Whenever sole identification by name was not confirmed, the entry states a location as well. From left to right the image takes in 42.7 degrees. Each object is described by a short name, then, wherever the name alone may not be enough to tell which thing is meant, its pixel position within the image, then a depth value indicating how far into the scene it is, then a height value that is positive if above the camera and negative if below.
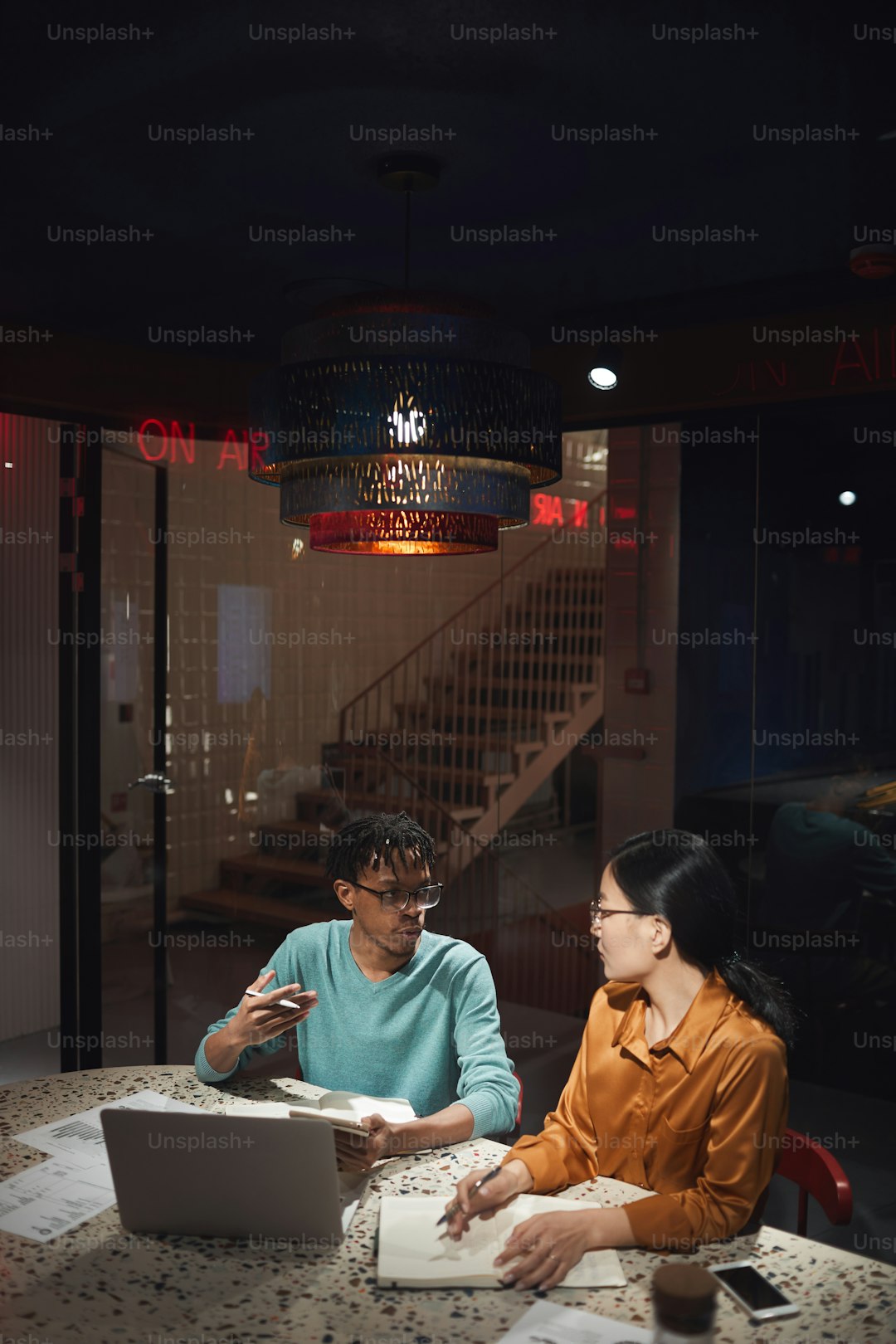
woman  1.81 -0.68
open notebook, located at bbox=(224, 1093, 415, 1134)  2.10 -0.80
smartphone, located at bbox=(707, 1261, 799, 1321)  1.55 -0.85
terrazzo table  1.52 -0.85
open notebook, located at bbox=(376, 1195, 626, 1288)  1.64 -0.84
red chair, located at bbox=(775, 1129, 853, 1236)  2.02 -0.90
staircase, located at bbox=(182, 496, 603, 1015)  4.39 -0.35
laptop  1.66 -0.73
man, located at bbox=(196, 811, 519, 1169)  2.50 -0.68
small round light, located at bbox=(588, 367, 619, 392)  3.93 +1.05
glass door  4.39 -0.25
